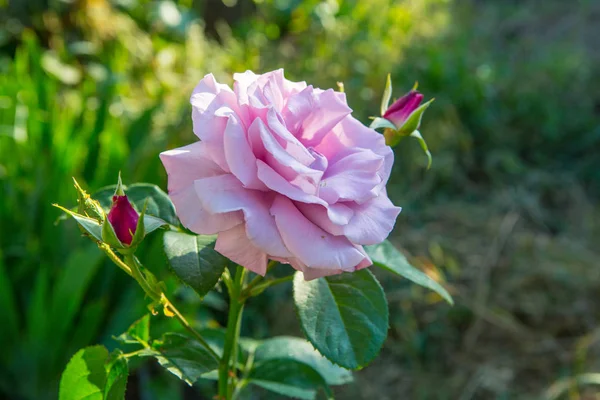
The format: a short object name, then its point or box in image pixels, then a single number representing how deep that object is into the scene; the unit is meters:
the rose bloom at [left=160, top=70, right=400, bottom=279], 0.34
